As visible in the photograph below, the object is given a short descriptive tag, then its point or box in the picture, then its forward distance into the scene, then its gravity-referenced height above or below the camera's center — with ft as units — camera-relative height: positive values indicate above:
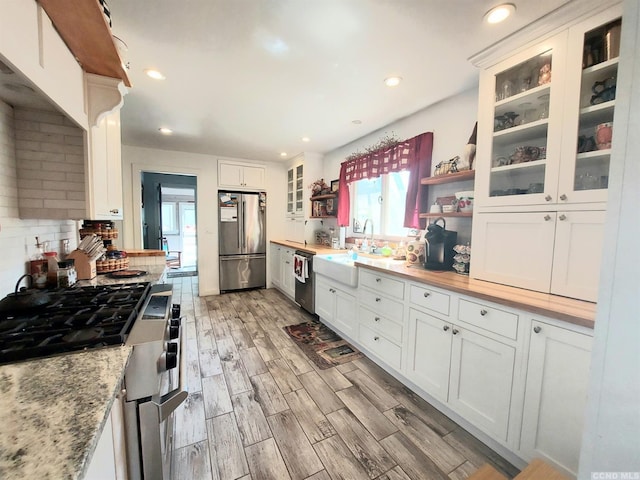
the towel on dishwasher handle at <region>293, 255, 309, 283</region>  10.90 -1.87
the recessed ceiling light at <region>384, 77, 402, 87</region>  6.23 +3.62
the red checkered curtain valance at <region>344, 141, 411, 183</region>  8.57 +2.39
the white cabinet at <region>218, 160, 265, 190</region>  14.11 +2.75
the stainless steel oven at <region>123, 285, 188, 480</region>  2.72 -2.00
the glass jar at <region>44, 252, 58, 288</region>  4.65 -0.94
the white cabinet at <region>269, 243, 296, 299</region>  12.78 -2.42
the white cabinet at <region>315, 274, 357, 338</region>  8.41 -2.83
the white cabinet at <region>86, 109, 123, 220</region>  4.64 +0.99
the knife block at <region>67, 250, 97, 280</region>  5.57 -0.99
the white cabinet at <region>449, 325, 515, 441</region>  4.43 -2.80
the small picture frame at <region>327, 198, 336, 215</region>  12.55 +0.93
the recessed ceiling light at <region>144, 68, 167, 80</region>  6.03 +3.54
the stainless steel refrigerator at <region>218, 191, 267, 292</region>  14.33 -0.91
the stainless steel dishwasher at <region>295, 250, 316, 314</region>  10.70 -2.86
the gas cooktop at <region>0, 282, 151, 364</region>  2.53 -1.25
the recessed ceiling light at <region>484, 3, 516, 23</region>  4.14 +3.62
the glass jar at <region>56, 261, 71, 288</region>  4.67 -1.04
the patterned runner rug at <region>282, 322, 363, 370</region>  7.78 -4.02
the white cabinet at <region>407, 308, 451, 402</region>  5.40 -2.80
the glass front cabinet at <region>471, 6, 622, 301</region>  4.15 +1.38
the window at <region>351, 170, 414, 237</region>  9.54 +0.98
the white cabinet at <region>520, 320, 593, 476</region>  3.65 -2.45
